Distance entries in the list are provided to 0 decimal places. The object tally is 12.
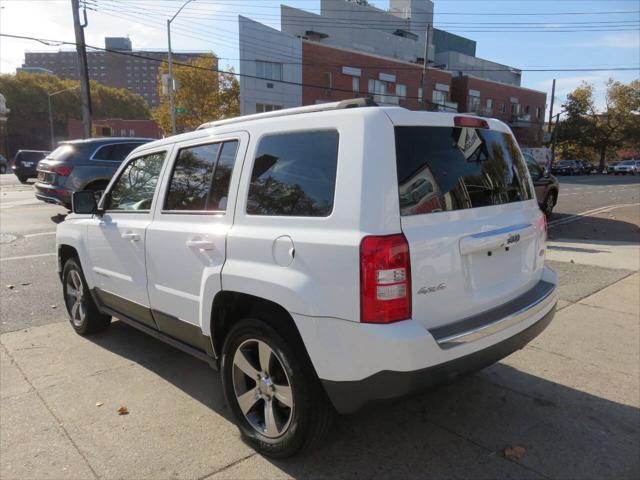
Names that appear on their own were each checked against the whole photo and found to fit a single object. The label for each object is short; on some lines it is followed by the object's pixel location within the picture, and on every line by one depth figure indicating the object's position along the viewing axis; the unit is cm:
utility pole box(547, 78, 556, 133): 4987
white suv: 233
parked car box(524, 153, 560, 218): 1153
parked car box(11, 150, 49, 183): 2558
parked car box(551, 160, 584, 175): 5041
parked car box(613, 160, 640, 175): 5288
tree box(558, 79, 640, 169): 6097
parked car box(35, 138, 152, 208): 1080
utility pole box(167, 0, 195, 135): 2665
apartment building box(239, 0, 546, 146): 3875
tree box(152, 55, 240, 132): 4384
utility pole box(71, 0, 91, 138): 2106
